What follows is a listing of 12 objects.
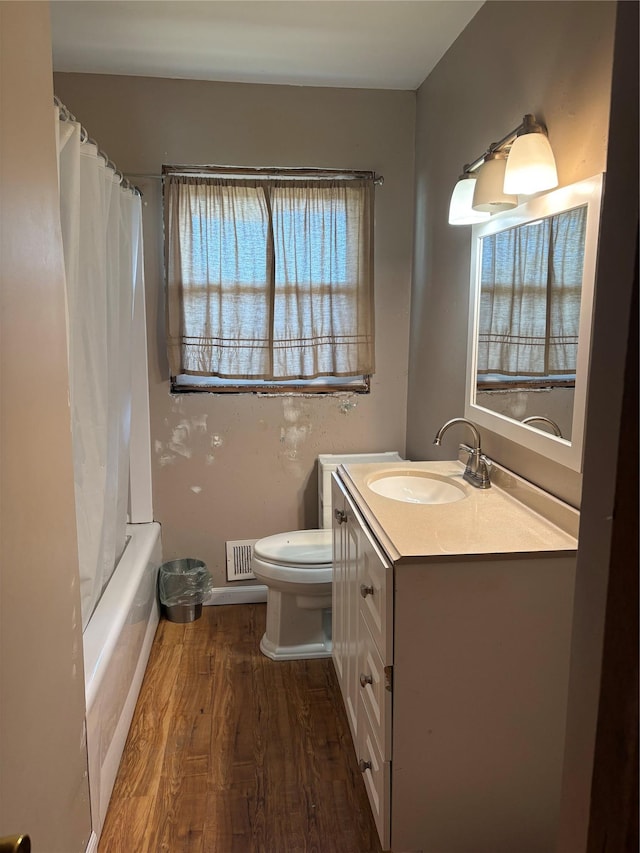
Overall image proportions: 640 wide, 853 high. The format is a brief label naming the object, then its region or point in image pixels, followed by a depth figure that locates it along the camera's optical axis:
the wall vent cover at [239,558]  3.21
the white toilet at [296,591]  2.60
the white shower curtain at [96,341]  1.86
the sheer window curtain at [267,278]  2.89
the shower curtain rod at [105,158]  1.70
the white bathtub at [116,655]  1.76
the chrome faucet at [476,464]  2.07
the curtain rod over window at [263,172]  2.87
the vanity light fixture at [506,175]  1.69
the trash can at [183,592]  3.04
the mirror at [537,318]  1.61
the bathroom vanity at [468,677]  1.55
